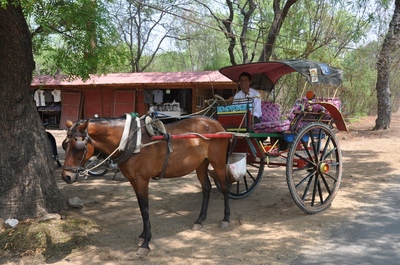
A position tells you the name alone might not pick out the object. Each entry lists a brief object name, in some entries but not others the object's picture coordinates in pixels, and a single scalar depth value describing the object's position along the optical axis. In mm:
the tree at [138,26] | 21219
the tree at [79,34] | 5180
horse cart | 4824
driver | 5684
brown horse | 3605
